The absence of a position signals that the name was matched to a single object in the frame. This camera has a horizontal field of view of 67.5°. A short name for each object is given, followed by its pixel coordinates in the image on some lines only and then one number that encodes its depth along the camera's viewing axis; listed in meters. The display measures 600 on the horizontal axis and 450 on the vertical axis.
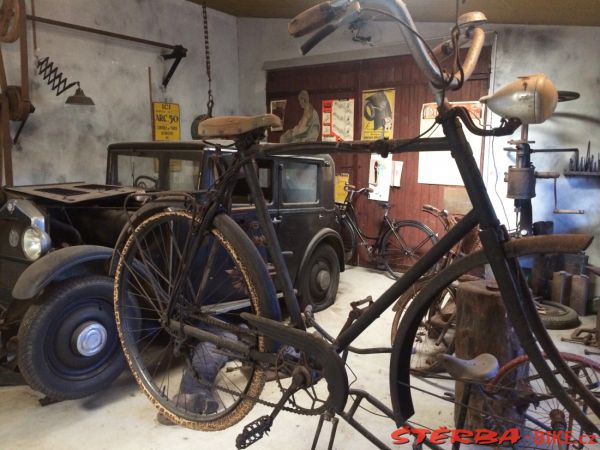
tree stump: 2.09
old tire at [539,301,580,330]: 3.41
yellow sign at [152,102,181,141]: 5.25
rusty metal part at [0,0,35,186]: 3.76
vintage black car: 2.22
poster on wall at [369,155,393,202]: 5.25
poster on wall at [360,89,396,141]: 5.15
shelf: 3.79
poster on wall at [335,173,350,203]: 5.57
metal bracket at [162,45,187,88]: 5.22
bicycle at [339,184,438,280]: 5.01
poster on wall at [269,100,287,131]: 6.07
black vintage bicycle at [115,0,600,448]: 1.14
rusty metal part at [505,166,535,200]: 3.69
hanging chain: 5.16
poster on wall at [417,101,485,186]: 4.74
